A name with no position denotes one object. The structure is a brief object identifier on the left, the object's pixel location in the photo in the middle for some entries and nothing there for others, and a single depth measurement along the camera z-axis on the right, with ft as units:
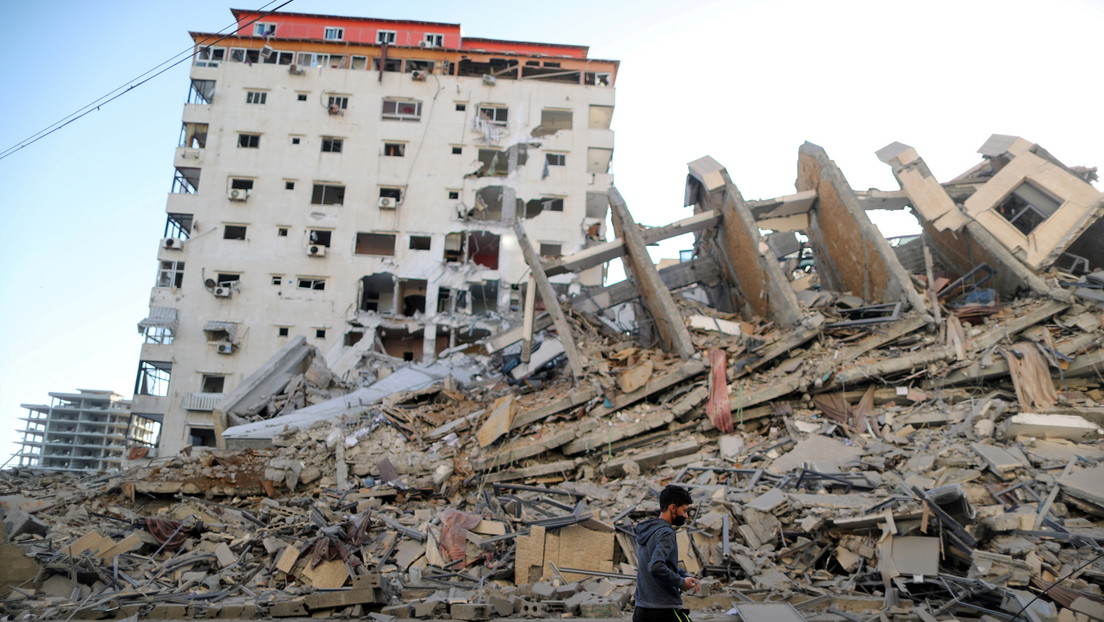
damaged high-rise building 93.66
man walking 11.85
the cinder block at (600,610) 18.04
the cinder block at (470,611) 18.15
